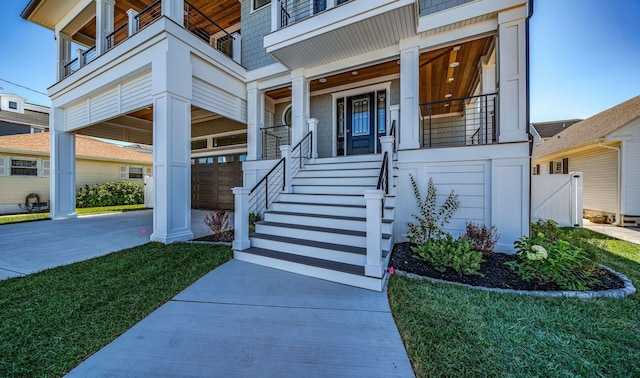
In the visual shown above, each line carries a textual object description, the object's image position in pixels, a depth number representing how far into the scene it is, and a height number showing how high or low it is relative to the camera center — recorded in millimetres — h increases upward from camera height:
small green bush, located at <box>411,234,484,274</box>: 3352 -999
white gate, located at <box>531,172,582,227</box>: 6789 -308
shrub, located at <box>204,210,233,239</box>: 5320 -848
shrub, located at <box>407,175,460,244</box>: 4414 -543
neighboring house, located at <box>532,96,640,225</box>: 7512 +1039
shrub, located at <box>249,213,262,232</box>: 5827 -777
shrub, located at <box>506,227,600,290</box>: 2977 -1031
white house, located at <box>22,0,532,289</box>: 4258 +2317
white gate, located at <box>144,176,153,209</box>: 11134 -313
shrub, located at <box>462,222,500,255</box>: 4090 -865
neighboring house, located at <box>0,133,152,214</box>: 10406 +984
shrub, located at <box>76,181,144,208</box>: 12078 -418
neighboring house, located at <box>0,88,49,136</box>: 15641 +4868
